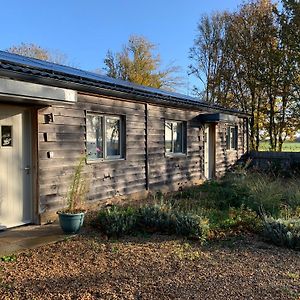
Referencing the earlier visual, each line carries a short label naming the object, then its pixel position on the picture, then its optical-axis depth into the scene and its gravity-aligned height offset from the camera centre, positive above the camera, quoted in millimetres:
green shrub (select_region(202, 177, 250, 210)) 8422 -1409
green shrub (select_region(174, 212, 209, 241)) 5914 -1415
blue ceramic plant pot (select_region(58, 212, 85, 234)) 6031 -1327
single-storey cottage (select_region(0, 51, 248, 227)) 6387 +130
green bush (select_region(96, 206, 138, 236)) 6070 -1375
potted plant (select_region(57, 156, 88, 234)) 6043 -1204
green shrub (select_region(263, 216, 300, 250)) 5516 -1447
